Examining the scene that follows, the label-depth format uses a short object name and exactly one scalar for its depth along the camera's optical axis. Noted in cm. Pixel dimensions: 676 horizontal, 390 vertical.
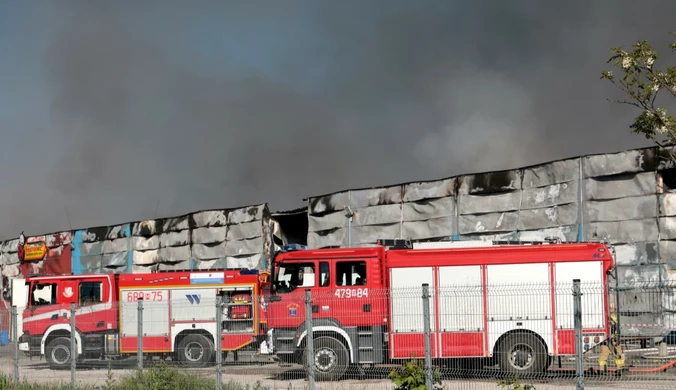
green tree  2192
